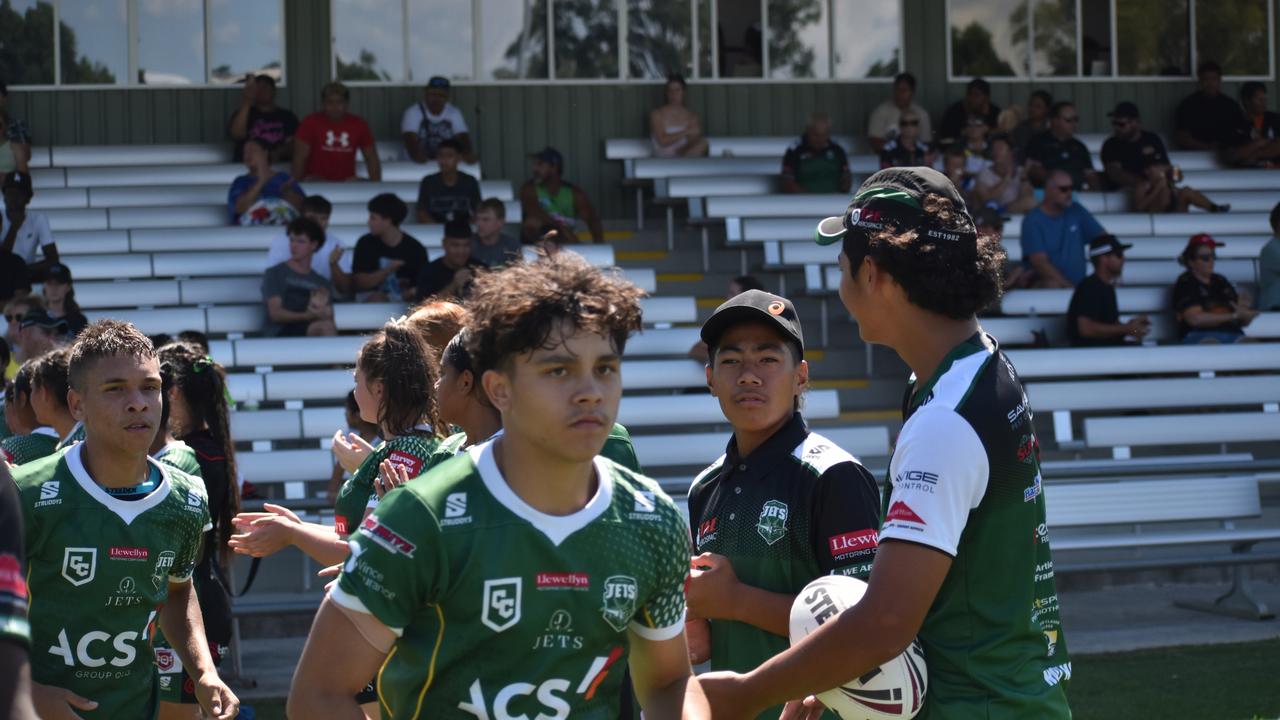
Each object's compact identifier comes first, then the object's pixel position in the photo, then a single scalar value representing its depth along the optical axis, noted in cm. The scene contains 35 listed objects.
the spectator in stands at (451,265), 1080
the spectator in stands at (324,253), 1120
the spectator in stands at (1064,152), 1446
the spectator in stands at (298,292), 1079
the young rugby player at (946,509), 257
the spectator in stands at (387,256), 1130
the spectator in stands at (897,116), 1479
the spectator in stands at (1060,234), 1249
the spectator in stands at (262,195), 1265
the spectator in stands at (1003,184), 1383
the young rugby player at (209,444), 537
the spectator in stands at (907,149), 1397
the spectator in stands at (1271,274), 1234
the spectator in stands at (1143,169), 1427
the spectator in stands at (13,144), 1319
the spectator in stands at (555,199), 1332
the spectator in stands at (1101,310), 1129
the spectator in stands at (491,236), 1141
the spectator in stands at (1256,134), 1553
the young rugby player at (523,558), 232
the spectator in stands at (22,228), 1199
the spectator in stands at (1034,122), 1521
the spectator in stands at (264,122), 1373
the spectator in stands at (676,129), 1482
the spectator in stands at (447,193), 1282
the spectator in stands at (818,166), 1396
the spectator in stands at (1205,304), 1172
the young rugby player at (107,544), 389
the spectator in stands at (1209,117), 1584
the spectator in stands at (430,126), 1422
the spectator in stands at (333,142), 1355
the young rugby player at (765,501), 312
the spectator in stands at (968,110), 1497
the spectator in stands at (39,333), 816
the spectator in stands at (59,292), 1033
